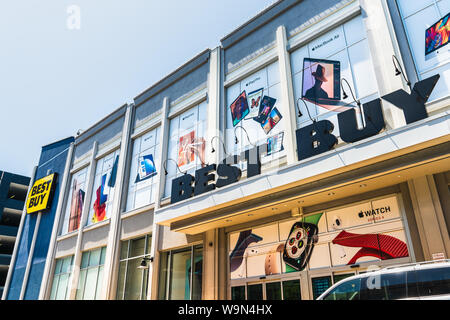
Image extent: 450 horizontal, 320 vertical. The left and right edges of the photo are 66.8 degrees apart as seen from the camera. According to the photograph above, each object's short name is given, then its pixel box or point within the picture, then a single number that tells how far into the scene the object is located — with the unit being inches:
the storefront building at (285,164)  354.6
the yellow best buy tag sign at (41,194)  993.3
